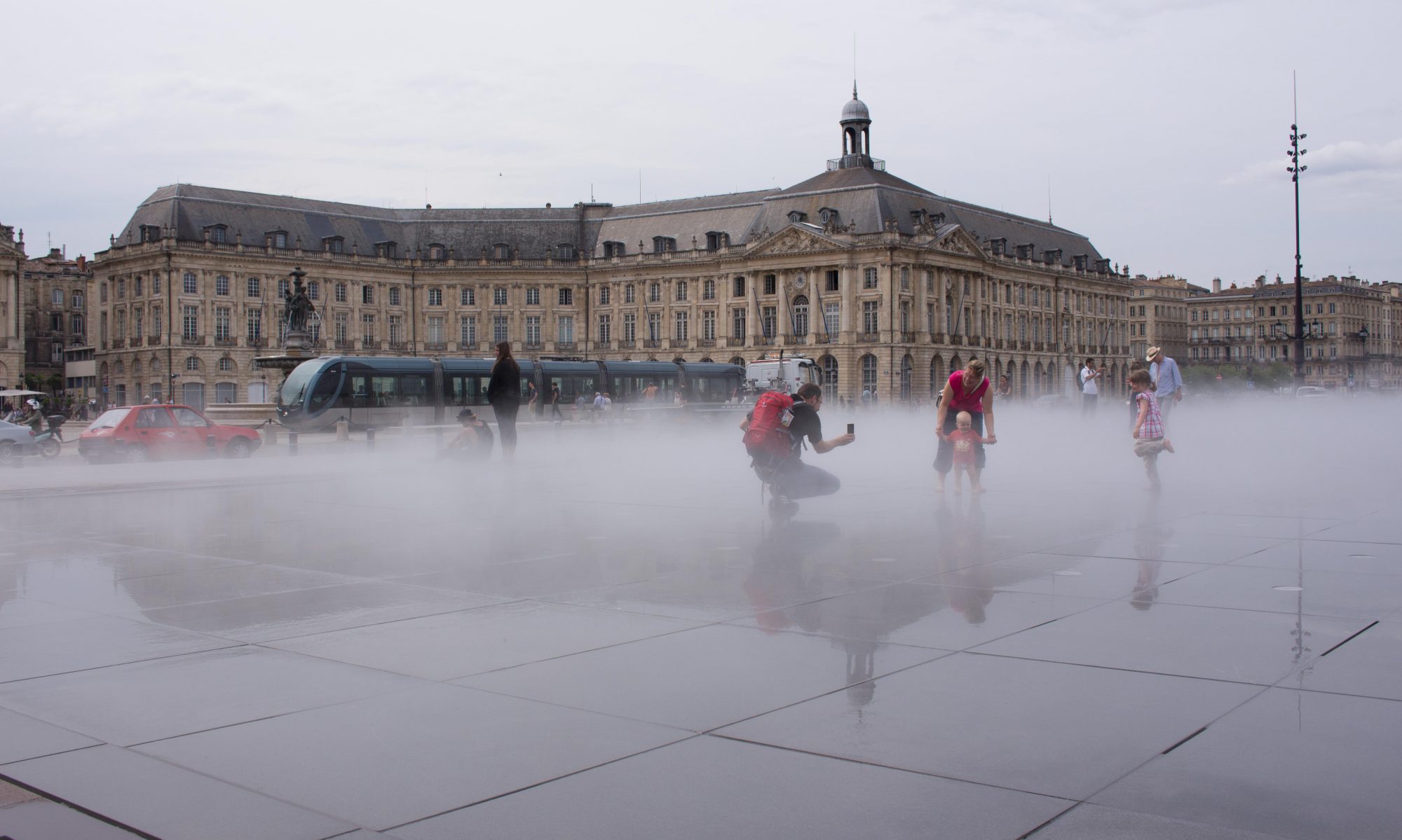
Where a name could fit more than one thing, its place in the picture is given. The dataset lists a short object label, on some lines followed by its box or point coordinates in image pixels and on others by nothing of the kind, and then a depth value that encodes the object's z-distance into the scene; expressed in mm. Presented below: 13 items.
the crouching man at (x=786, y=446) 13312
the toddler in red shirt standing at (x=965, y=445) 14328
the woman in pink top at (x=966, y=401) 14906
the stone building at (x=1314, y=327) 152625
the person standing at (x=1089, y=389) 30484
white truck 58781
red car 26094
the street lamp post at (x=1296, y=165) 42344
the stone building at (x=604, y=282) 95938
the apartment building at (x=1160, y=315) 170125
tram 45031
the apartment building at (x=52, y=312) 127375
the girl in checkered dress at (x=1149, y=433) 15094
